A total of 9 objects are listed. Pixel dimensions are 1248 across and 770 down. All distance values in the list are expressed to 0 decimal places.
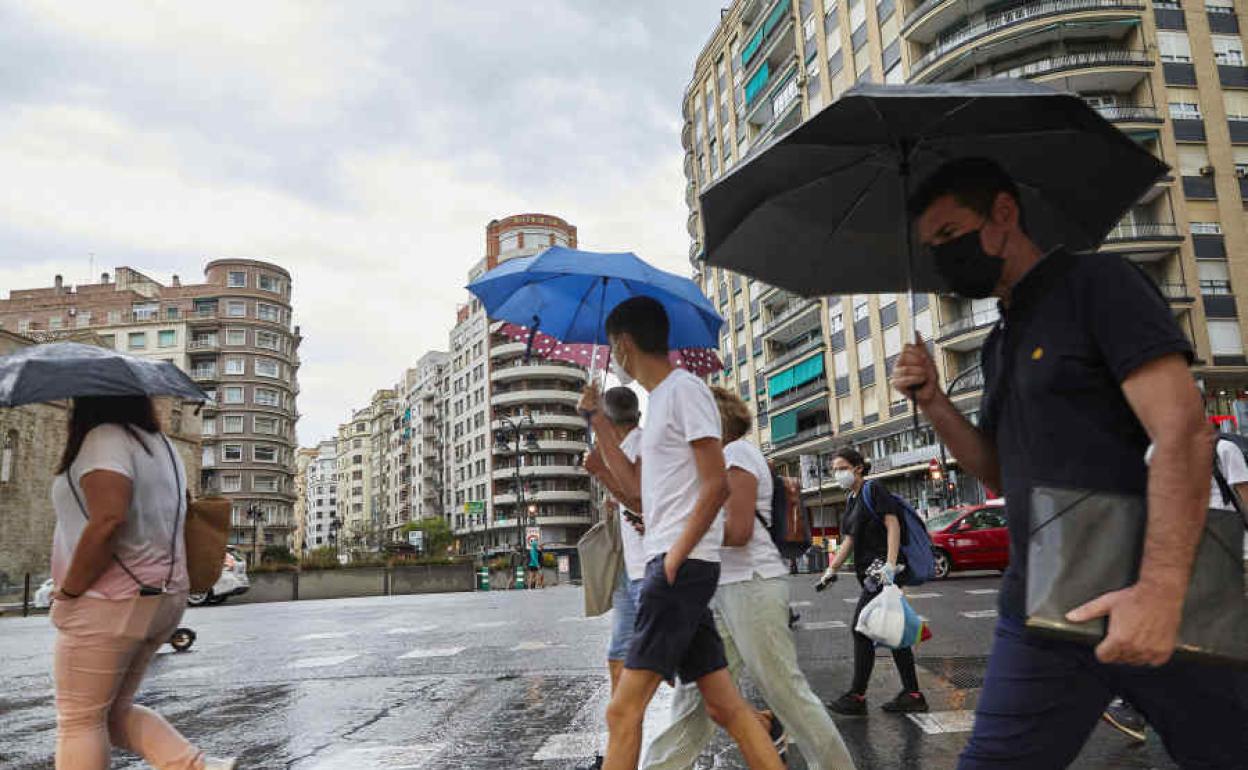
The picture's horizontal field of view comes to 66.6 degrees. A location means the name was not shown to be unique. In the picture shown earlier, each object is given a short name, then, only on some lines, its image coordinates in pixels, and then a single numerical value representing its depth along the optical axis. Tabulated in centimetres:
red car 2050
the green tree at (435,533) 8975
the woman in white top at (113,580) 317
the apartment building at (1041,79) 3459
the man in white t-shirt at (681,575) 298
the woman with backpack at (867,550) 564
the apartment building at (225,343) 8744
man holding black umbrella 169
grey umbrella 325
